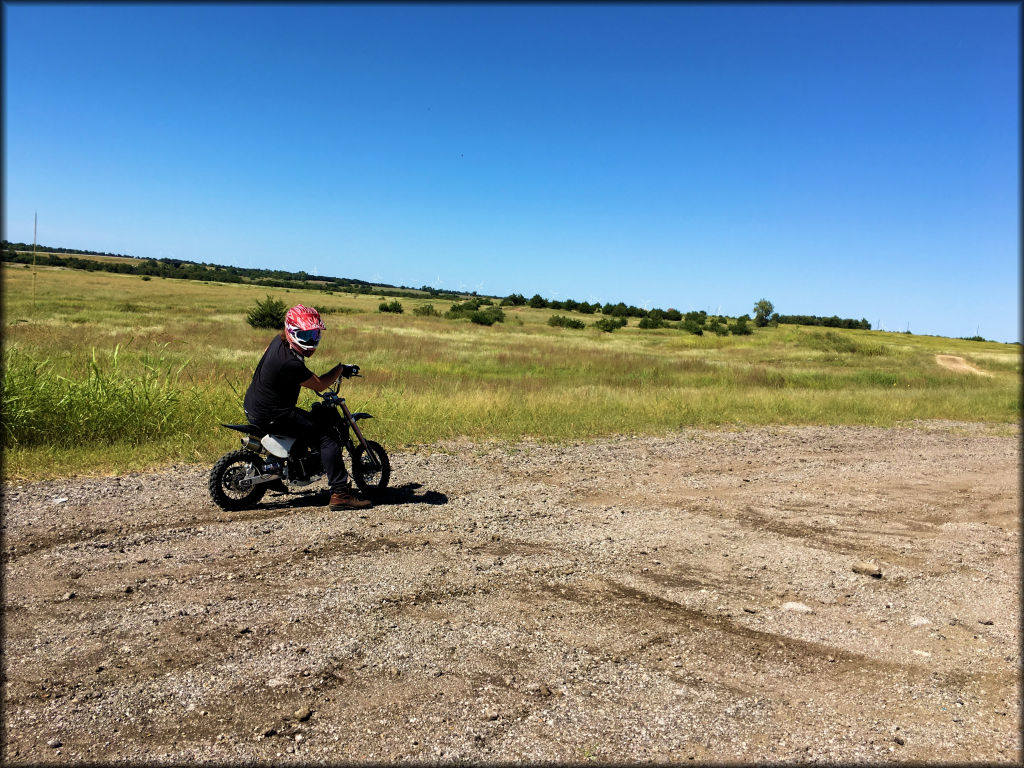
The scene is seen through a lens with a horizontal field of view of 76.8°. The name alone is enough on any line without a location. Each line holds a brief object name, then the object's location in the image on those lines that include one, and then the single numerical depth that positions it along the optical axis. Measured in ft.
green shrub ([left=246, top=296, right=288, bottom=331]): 118.93
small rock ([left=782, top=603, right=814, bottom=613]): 14.48
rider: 19.08
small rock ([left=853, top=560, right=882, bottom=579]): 16.76
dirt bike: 19.69
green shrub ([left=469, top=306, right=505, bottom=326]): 181.37
